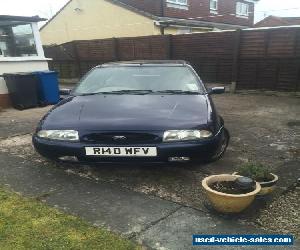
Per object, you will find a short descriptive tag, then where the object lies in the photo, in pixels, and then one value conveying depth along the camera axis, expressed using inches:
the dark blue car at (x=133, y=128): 146.1
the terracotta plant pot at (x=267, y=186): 135.3
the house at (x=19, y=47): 392.5
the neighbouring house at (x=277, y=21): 1143.6
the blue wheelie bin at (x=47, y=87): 396.5
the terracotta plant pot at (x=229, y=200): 119.4
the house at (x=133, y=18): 778.8
